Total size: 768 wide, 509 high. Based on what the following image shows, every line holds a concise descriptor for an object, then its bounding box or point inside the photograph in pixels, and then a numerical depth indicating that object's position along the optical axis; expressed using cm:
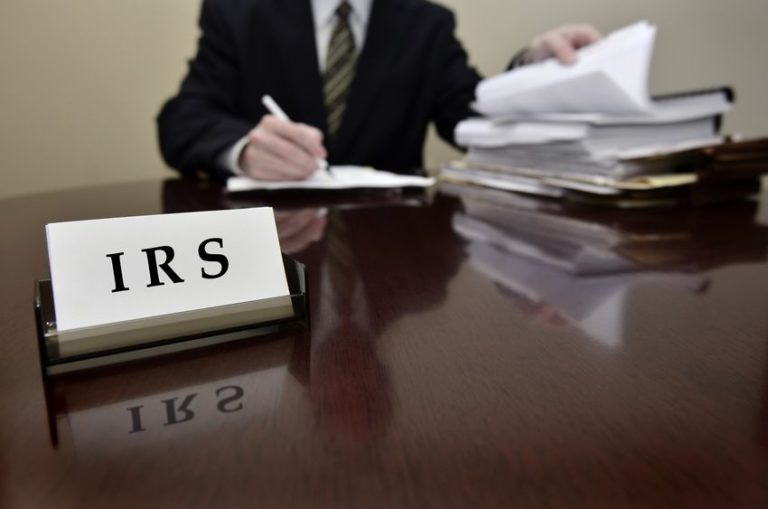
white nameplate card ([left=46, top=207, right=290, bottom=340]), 21
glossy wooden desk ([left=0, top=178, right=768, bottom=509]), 14
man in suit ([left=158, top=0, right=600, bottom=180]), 120
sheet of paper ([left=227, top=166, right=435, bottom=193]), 73
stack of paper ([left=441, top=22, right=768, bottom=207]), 62
